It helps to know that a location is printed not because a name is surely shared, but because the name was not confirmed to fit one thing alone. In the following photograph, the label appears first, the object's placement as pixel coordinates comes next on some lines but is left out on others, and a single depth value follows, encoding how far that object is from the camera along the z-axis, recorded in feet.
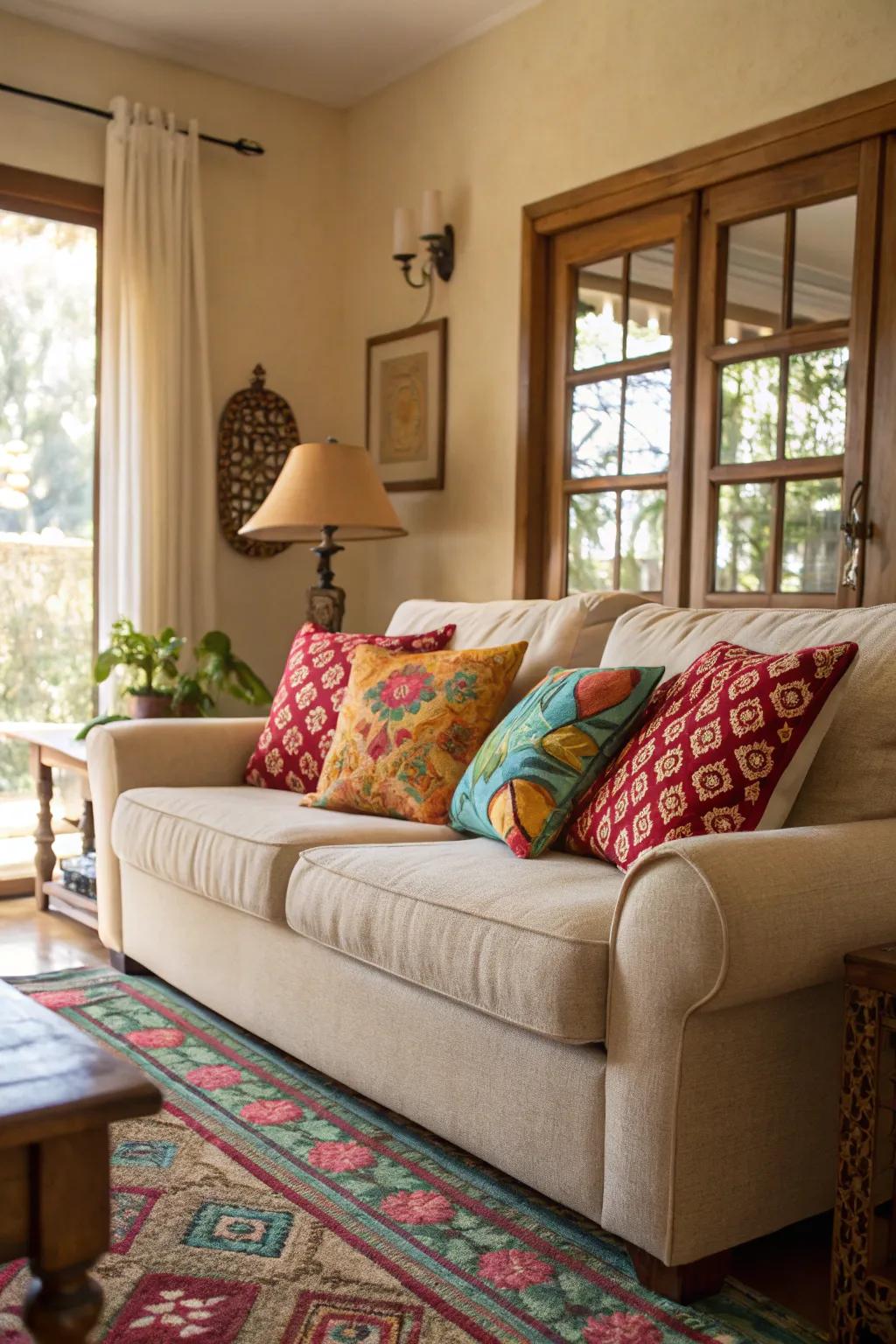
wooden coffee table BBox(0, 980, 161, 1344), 3.70
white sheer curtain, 13.28
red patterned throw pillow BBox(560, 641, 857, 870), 6.15
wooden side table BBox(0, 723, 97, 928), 11.43
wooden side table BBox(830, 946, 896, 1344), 5.02
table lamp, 12.17
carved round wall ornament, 14.34
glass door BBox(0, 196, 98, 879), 13.23
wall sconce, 13.28
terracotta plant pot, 12.02
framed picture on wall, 13.80
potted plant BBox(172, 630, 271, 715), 12.05
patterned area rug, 5.19
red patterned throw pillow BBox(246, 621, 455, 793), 9.80
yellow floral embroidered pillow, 8.49
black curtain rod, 12.66
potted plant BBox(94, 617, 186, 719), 12.04
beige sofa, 5.24
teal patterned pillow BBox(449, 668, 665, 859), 7.17
